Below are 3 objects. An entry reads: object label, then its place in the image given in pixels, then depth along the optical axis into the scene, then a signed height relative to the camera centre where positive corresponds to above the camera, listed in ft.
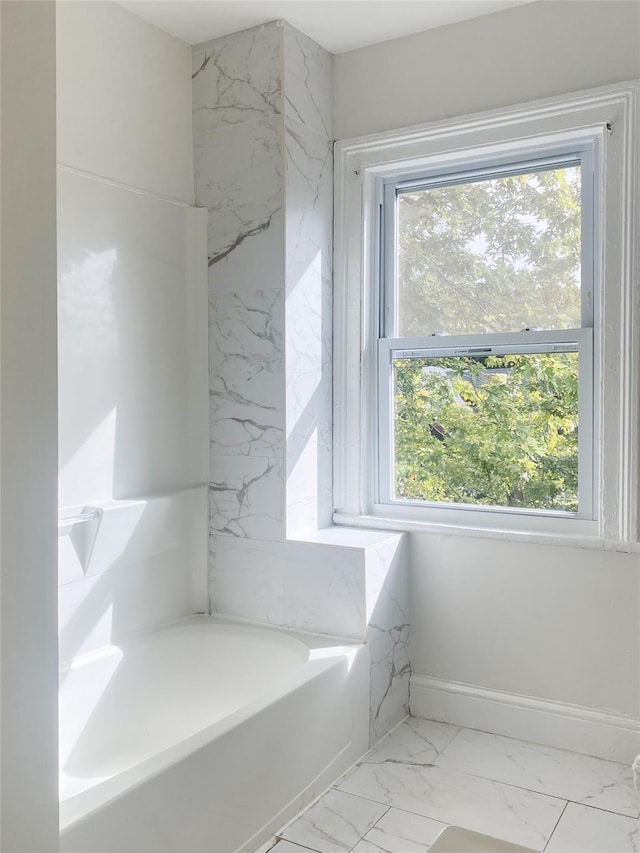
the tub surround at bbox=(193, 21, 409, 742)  8.68 +0.83
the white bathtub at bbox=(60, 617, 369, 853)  5.32 -2.82
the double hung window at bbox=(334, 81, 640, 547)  7.97 +1.20
